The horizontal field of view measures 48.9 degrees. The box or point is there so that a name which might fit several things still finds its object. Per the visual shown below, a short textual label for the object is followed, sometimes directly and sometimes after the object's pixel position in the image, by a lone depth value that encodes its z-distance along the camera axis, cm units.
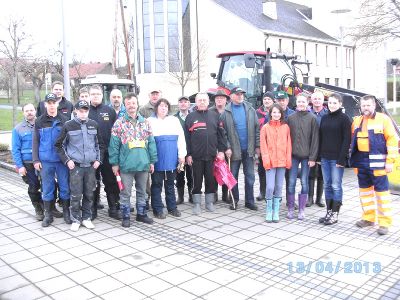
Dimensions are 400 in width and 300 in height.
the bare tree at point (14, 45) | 1570
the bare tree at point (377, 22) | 2316
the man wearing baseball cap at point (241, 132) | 716
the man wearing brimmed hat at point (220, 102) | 739
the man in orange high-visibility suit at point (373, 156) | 579
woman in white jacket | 664
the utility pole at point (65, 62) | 1211
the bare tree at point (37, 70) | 2091
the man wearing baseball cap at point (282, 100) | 721
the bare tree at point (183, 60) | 3309
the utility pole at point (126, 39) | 2222
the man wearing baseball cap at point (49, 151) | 629
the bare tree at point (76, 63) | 2908
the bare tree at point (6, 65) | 1809
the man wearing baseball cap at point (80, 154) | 612
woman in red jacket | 643
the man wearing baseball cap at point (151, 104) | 726
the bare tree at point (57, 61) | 2560
